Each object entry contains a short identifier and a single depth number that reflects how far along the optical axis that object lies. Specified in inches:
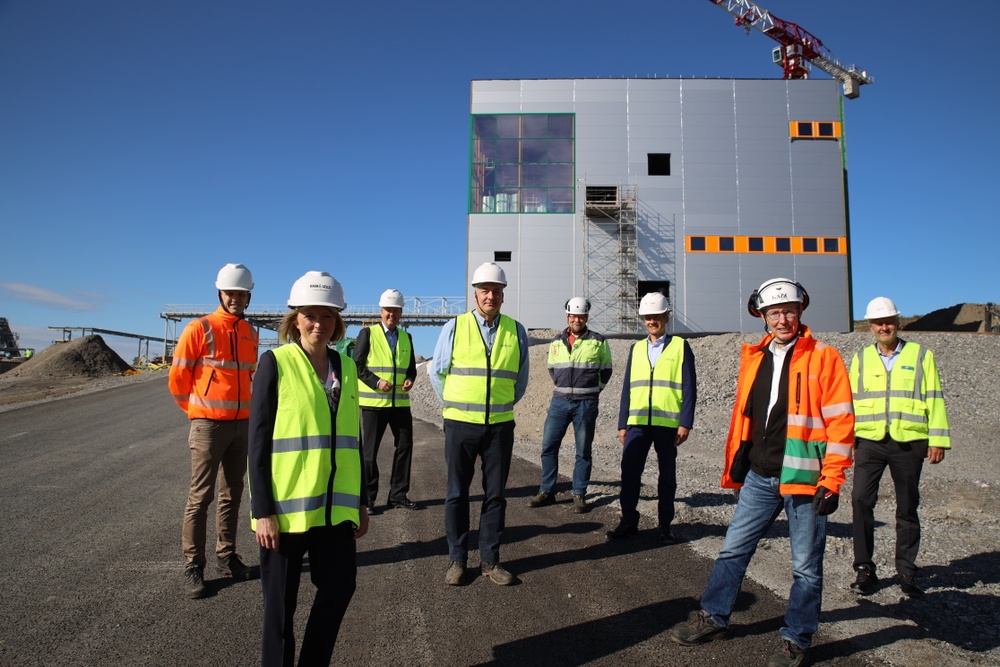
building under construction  1239.5
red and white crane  2091.5
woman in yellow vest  103.1
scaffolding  1250.0
